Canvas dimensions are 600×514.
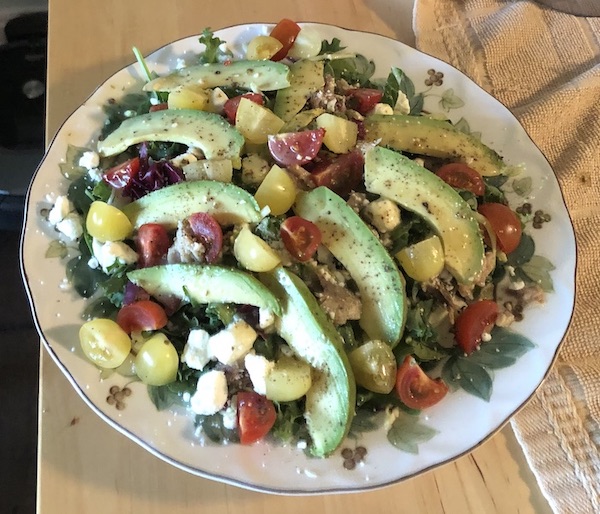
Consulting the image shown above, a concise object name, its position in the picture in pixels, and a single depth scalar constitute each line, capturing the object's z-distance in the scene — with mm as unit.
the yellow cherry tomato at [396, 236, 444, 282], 337
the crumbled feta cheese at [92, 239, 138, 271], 335
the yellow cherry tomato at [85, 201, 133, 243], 338
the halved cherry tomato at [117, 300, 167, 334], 321
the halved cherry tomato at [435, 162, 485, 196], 377
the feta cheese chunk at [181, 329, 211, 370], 313
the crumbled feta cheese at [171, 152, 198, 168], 359
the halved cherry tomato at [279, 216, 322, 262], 326
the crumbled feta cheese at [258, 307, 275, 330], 314
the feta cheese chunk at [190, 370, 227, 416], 304
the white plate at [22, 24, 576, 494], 299
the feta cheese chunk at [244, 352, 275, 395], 304
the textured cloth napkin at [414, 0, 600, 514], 352
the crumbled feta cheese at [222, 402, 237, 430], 306
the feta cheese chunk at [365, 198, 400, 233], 344
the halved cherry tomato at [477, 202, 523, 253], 370
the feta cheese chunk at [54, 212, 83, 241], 352
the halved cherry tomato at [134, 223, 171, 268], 340
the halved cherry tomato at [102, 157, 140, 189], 364
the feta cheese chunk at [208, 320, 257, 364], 307
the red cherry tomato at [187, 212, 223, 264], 328
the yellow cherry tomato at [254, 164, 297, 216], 341
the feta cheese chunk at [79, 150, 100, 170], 373
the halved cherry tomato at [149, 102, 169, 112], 391
